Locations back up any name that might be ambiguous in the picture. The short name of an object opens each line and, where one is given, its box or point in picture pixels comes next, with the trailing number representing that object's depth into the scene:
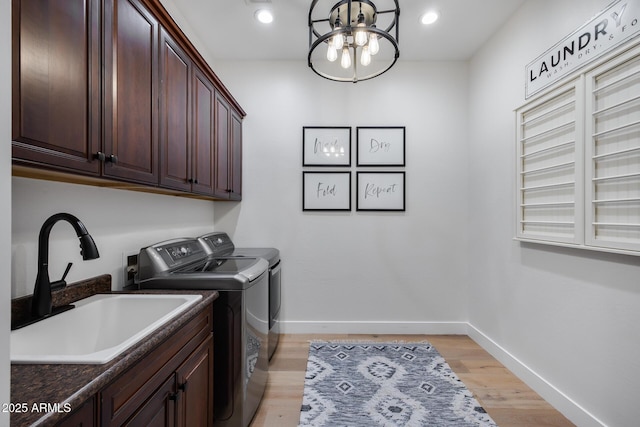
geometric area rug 1.76
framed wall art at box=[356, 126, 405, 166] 2.97
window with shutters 1.39
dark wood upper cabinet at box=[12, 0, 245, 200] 0.86
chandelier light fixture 1.50
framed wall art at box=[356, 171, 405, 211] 2.97
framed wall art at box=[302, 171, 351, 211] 2.97
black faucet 1.11
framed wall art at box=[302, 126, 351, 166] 2.97
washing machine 1.57
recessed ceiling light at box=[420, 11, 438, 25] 2.28
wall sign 1.41
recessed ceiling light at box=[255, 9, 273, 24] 2.26
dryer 2.40
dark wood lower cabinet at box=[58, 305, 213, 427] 0.80
